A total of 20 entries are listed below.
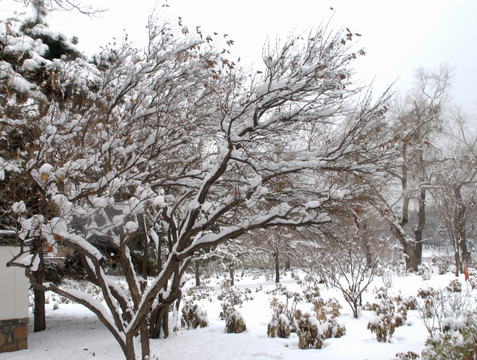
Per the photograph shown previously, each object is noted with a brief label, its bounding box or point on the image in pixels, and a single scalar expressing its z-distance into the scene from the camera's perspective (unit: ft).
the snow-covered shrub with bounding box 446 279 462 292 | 33.42
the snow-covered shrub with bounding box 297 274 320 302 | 40.44
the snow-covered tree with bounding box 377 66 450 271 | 61.52
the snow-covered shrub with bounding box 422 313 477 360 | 12.15
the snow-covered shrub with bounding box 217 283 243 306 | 41.42
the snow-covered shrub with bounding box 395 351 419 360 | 15.39
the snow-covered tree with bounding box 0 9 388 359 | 15.19
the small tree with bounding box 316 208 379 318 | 31.19
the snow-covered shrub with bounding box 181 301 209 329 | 30.66
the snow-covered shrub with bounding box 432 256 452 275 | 56.03
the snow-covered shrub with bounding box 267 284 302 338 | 25.44
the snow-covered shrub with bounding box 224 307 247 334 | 27.63
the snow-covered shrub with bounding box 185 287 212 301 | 50.42
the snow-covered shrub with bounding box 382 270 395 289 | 45.67
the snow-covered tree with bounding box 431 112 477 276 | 50.78
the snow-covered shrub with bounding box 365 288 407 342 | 21.93
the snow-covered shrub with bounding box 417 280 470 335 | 18.56
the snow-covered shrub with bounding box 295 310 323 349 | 22.06
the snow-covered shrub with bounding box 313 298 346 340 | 24.04
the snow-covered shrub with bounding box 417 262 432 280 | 48.83
